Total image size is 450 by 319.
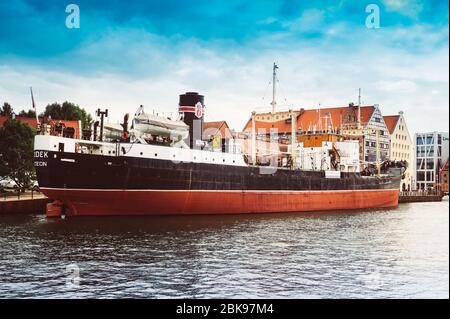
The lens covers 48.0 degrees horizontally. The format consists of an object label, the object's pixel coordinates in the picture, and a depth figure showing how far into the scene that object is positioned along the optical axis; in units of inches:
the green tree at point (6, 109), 3286.2
